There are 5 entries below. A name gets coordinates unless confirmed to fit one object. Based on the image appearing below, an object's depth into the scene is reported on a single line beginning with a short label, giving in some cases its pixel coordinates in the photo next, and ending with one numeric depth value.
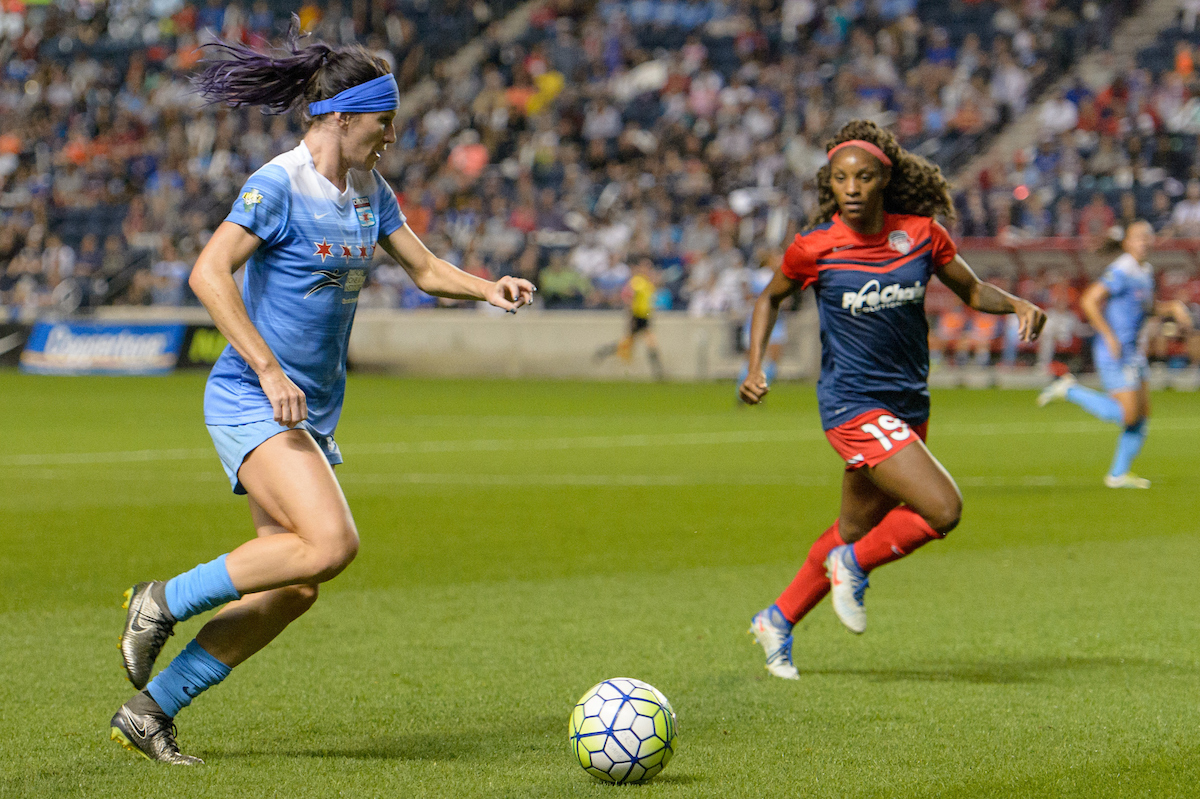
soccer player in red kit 12.48
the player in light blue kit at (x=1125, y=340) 26.59
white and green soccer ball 9.32
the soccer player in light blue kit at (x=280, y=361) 9.35
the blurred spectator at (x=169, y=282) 68.56
